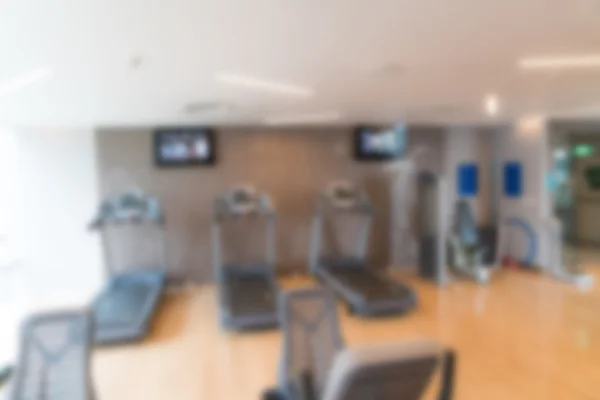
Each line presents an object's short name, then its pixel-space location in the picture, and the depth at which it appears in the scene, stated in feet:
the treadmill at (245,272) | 14.96
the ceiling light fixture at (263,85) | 10.28
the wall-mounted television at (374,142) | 21.95
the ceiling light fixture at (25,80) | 9.36
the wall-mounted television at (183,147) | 20.02
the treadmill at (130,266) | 14.24
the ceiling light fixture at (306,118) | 17.84
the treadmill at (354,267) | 16.02
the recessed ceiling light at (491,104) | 14.03
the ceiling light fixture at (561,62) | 9.00
